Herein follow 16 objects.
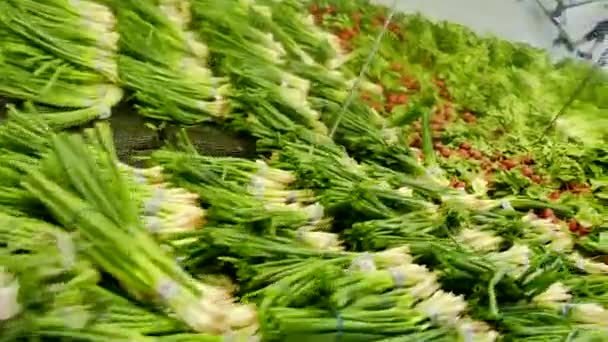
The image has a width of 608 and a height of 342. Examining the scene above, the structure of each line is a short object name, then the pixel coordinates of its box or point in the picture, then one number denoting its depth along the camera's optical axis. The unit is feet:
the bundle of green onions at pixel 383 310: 5.57
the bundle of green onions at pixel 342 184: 7.31
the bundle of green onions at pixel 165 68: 8.04
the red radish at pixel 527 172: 9.51
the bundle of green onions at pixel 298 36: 9.71
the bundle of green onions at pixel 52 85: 7.32
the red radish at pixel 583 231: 8.87
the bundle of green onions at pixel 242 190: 6.60
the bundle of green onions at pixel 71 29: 7.66
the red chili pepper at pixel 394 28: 11.05
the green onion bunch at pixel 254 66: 8.46
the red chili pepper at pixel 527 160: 9.75
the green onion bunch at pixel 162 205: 6.30
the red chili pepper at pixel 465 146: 9.57
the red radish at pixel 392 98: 9.89
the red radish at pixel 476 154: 9.49
